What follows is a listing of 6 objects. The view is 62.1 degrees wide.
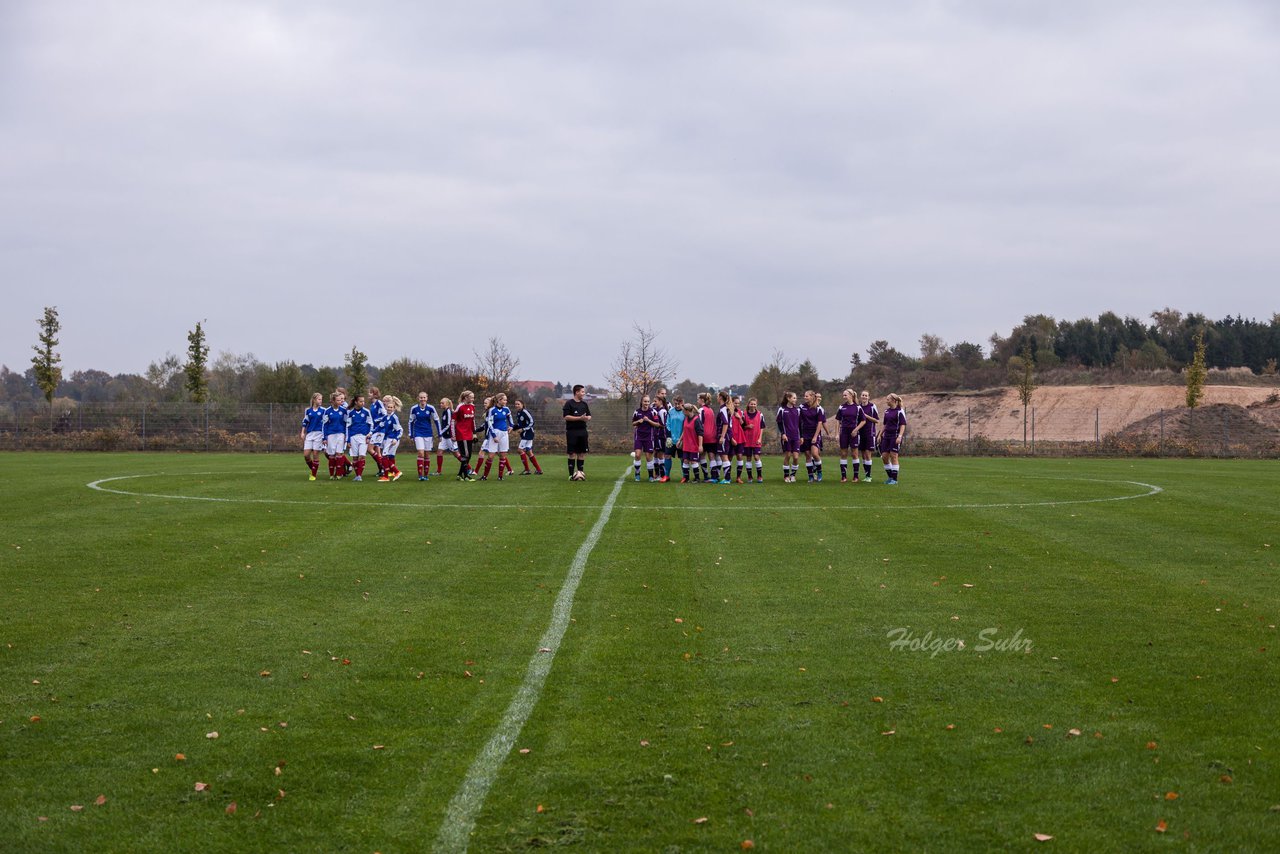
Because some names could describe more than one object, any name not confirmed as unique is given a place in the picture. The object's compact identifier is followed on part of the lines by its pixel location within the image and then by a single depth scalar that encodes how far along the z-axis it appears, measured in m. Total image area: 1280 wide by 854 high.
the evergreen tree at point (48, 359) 51.88
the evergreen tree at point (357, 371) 61.09
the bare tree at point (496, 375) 54.66
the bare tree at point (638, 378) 60.44
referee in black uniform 23.23
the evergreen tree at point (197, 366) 54.25
